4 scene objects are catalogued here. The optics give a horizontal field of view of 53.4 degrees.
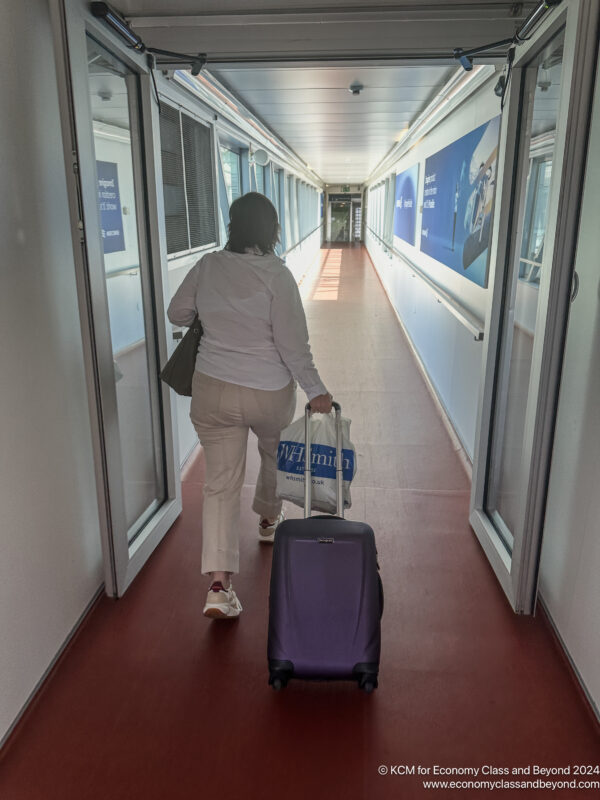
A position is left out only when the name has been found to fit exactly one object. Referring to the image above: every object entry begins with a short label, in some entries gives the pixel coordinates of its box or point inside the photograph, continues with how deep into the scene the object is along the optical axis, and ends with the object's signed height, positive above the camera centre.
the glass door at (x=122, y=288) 2.12 -0.29
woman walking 2.25 -0.53
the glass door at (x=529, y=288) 1.98 -0.28
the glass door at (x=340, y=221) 30.48 -0.12
